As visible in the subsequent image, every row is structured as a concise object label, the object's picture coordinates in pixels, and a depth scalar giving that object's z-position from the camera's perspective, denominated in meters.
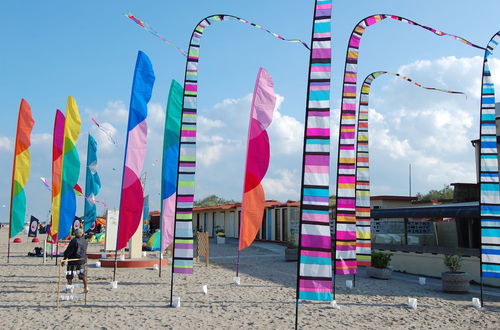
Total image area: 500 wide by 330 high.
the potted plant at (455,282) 12.88
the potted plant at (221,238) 35.63
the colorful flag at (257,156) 12.42
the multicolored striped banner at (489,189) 11.10
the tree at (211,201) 93.40
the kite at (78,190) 21.84
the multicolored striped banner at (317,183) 7.07
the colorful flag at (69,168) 16.70
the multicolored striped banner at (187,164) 10.48
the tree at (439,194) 54.88
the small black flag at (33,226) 35.72
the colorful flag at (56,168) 17.16
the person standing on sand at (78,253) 11.35
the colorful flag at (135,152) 12.20
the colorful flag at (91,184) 23.73
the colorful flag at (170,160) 13.23
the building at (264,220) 30.98
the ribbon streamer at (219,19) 9.23
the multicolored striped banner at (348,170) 11.90
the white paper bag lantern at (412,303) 10.60
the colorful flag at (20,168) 17.02
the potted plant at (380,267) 15.75
